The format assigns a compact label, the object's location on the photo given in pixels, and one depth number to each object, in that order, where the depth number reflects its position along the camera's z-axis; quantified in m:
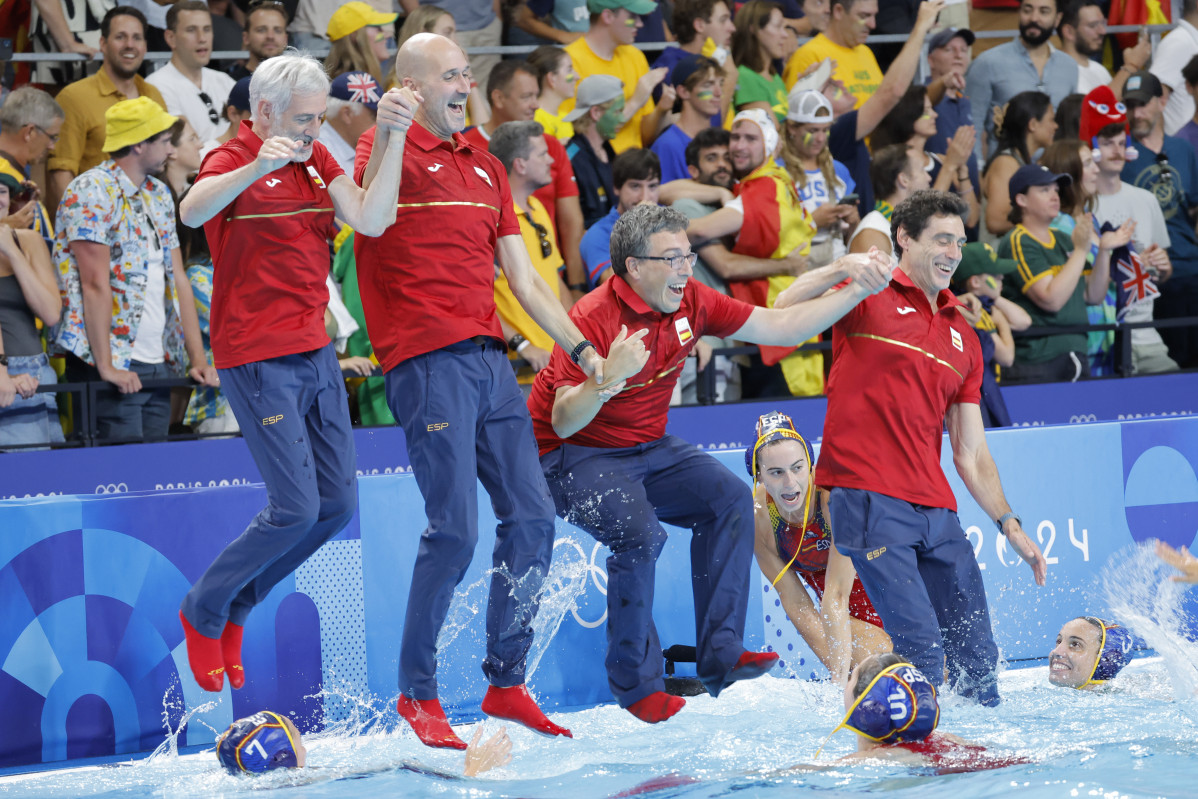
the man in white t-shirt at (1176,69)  24.50
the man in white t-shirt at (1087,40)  24.44
